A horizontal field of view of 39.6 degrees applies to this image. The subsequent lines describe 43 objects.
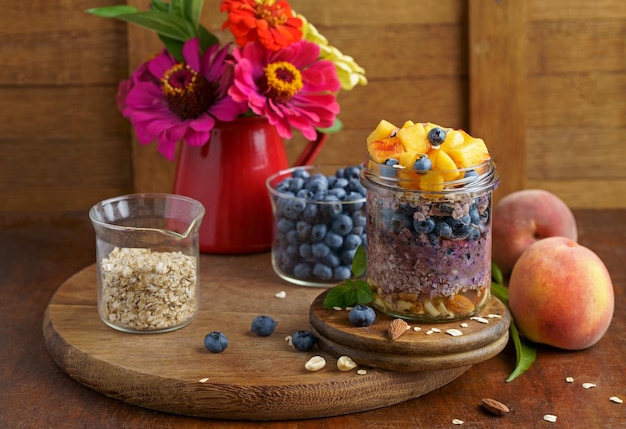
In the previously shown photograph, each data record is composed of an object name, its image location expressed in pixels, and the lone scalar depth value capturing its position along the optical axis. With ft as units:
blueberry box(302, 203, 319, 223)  4.02
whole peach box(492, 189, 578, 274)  4.52
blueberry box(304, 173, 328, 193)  4.14
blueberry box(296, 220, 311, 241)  4.05
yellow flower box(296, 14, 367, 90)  4.46
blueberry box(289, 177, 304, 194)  4.19
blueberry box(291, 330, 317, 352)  3.37
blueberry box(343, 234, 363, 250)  4.06
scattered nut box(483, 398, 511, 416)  3.08
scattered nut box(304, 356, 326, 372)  3.21
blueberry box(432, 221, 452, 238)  3.20
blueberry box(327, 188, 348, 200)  4.07
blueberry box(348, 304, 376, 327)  3.29
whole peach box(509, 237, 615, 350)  3.55
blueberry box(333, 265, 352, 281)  4.07
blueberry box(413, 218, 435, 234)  3.20
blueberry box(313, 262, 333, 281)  4.05
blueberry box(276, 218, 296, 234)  4.11
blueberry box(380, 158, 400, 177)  3.23
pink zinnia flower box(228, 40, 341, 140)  4.14
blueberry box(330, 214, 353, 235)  4.01
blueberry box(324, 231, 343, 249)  4.02
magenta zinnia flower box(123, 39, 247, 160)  4.23
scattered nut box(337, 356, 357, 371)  3.21
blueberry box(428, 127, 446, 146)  3.17
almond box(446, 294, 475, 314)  3.34
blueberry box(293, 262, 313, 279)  4.08
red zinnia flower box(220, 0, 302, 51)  4.20
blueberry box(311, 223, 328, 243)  4.02
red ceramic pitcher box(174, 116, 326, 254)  4.44
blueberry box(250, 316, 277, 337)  3.50
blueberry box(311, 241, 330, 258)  4.02
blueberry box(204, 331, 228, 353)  3.34
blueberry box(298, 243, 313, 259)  4.05
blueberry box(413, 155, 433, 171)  3.15
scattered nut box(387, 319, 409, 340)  3.17
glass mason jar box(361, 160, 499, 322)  3.20
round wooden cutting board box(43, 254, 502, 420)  3.09
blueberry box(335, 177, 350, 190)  4.17
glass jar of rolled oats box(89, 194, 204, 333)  3.52
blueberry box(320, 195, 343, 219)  4.01
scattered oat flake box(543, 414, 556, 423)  3.05
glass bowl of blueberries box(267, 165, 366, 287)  4.02
